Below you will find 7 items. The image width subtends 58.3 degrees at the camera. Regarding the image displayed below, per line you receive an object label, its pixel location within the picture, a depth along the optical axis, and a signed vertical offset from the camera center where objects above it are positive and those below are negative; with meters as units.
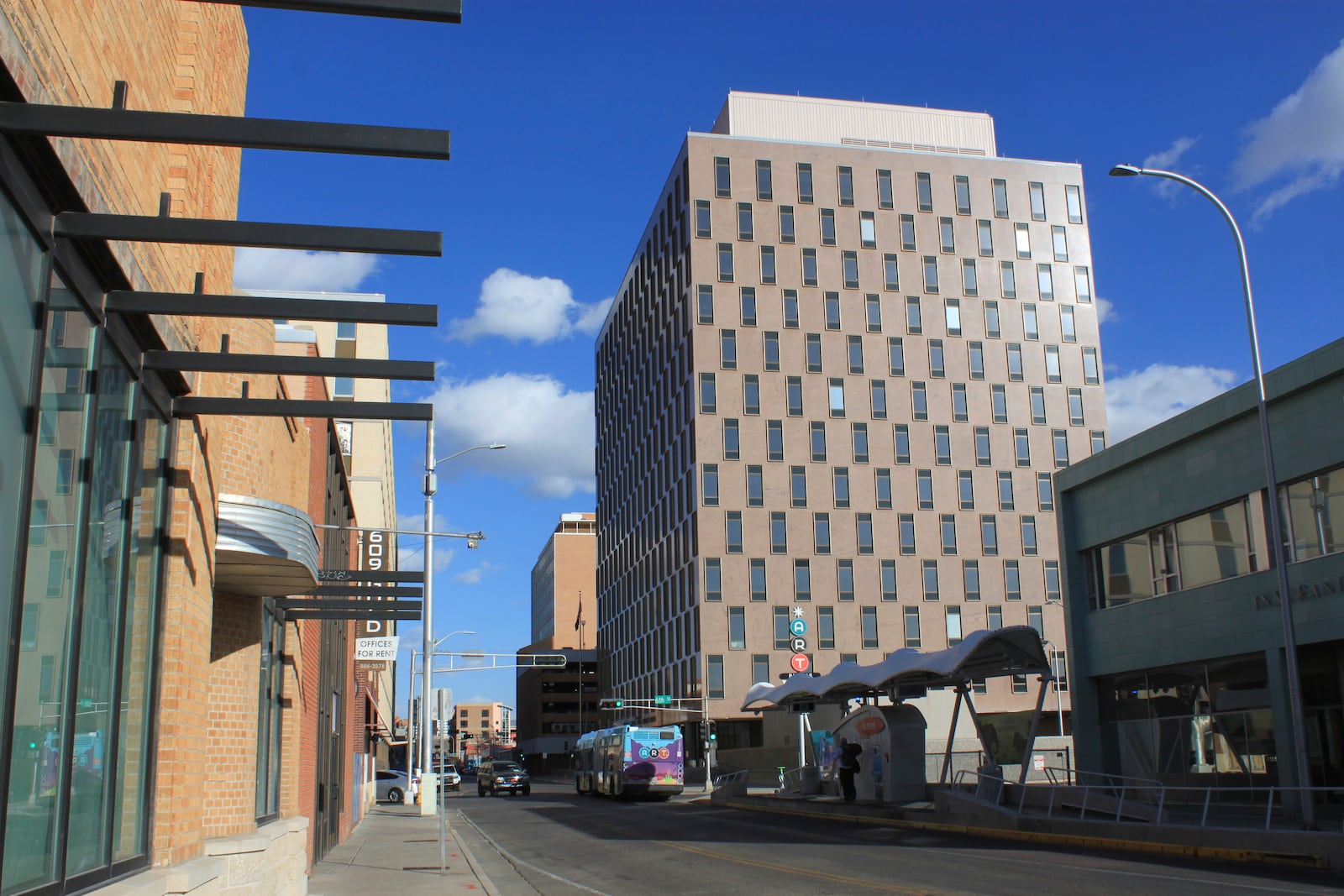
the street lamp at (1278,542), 20.39 +2.53
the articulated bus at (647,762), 47.19 -2.34
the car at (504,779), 62.47 -3.77
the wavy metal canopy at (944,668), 26.64 +0.61
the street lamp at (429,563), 31.19 +3.73
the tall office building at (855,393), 73.38 +18.84
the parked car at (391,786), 54.69 -3.49
